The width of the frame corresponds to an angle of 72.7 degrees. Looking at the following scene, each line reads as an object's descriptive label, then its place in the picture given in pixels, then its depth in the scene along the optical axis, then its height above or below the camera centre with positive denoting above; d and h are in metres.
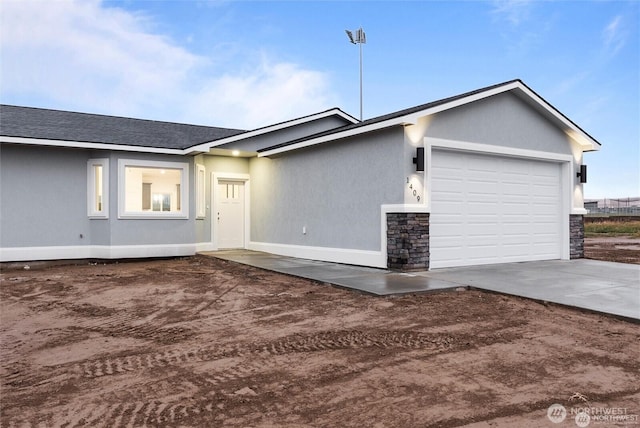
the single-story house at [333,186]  9.20 +0.66
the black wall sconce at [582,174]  11.53 +1.04
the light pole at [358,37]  20.52 +8.41
